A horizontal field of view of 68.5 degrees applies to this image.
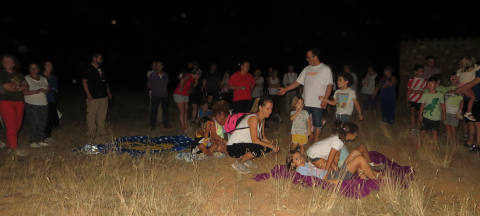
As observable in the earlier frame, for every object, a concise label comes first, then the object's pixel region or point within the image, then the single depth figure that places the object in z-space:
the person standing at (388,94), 9.83
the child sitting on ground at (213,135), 6.41
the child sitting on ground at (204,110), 8.23
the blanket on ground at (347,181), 4.69
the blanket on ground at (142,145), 6.69
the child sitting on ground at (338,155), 5.04
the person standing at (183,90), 8.77
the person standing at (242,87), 8.05
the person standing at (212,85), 9.69
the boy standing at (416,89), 8.58
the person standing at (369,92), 10.88
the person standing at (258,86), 11.17
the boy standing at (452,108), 7.21
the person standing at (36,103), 6.79
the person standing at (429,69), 9.29
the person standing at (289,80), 11.49
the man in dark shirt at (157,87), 8.96
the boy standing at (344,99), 6.61
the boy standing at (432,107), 7.20
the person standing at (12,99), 6.27
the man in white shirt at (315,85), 6.81
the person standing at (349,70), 10.54
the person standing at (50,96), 7.59
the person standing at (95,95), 7.78
